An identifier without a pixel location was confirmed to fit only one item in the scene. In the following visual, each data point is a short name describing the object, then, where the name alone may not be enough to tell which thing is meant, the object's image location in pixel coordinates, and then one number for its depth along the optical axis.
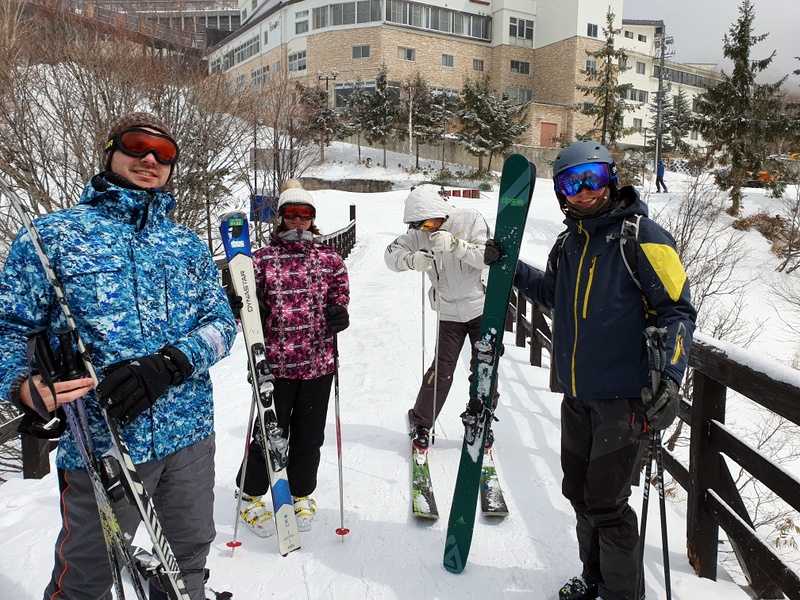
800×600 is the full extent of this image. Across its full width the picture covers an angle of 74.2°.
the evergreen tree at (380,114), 40.72
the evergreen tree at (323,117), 35.33
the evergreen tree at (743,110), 28.84
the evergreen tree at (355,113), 41.12
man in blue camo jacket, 1.59
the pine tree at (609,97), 28.75
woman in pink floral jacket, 2.93
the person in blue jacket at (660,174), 28.23
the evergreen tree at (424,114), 40.16
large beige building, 46.25
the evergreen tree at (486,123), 37.00
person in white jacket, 3.74
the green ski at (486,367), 2.75
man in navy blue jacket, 2.10
